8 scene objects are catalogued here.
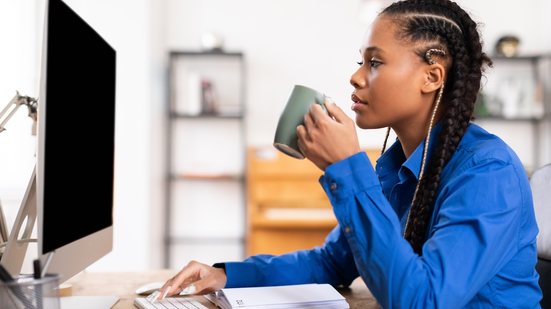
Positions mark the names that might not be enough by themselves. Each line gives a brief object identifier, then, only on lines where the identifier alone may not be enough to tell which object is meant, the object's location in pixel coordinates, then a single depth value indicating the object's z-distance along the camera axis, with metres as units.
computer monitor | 0.81
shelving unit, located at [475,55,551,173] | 4.03
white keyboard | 1.02
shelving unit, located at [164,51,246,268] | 4.19
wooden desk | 1.12
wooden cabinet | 3.88
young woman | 0.84
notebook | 1.00
